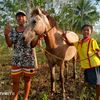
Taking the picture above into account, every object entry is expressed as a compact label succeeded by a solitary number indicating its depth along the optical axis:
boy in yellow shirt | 2.08
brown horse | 2.28
